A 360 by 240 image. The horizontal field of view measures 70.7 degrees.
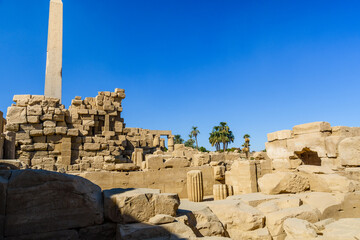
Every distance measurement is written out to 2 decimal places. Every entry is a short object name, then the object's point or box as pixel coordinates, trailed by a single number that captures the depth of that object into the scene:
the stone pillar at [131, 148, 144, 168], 12.12
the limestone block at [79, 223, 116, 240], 3.11
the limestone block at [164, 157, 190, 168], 8.63
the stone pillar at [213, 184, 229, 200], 7.63
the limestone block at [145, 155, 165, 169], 8.40
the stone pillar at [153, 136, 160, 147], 22.96
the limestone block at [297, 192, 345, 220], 5.59
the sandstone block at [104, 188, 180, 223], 3.23
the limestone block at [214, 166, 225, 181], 9.03
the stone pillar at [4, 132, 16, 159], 8.96
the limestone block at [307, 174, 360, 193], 6.11
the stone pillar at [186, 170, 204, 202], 7.38
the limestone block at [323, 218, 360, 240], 4.09
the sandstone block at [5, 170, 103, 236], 2.87
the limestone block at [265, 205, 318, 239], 4.92
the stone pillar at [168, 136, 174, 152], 23.75
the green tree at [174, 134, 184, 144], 54.12
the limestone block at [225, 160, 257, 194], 8.31
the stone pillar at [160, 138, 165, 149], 24.63
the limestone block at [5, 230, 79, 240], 2.85
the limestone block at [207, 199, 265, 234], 4.93
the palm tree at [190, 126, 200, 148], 55.31
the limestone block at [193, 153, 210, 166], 9.87
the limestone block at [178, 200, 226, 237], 3.88
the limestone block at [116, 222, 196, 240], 2.88
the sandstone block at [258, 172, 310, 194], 6.70
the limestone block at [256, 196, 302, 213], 5.49
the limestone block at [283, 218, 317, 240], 4.31
